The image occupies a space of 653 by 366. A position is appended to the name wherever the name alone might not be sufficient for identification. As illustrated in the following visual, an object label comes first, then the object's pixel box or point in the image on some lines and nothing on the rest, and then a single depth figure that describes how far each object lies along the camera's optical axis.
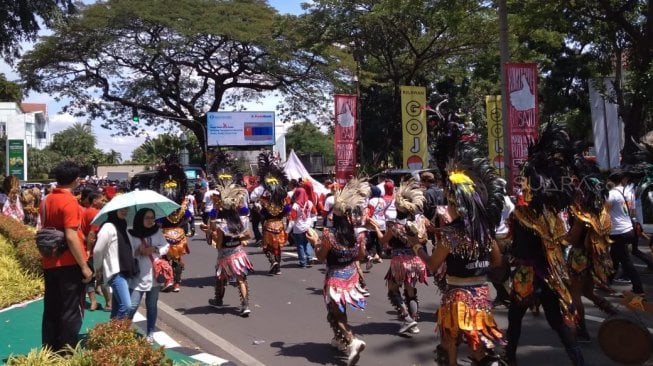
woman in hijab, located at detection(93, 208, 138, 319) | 5.73
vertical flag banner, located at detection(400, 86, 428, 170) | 18.83
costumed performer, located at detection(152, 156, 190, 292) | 9.40
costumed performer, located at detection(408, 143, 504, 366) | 4.38
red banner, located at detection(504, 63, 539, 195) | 13.18
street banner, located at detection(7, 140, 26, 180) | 36.88
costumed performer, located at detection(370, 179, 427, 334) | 6.61
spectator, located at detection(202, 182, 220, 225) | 16.29
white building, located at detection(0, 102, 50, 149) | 62.56
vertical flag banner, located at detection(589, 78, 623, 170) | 16.62
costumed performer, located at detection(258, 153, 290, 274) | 10.82
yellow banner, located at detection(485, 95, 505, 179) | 15.52
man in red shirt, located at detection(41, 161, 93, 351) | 5.38
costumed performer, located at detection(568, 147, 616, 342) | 6.04
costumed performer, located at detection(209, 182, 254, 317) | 7.81
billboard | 34.91
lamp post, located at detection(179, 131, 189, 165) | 54.99
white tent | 17.43
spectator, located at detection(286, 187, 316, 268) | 12.02
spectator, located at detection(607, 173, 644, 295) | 8.38
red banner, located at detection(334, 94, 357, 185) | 20.30
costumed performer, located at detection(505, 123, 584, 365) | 5.09
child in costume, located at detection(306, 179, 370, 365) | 5.81
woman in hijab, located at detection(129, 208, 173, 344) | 5.98
